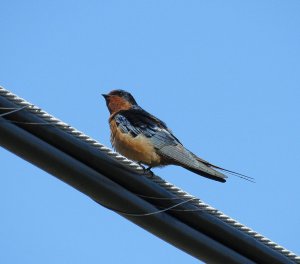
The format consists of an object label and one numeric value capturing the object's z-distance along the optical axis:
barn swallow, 12.42
